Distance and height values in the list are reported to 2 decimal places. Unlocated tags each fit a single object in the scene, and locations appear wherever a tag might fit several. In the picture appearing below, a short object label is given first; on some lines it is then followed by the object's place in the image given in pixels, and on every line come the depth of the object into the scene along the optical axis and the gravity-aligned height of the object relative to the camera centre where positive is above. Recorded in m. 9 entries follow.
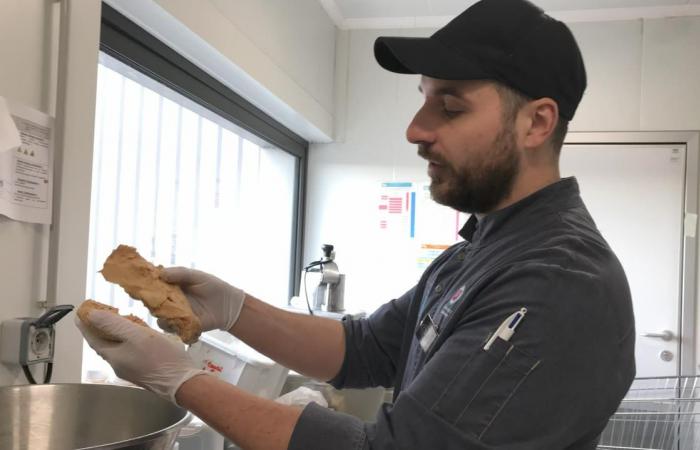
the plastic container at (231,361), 1.88 -0.40
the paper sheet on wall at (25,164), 1.14 +0.11
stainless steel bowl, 0.97 -0.31
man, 0.86 -0.10
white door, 3.13 +0.12
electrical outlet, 1.17 -0.22
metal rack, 2.42 -0.72
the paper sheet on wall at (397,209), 3.40 +0.15
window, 1.93 +0.17
